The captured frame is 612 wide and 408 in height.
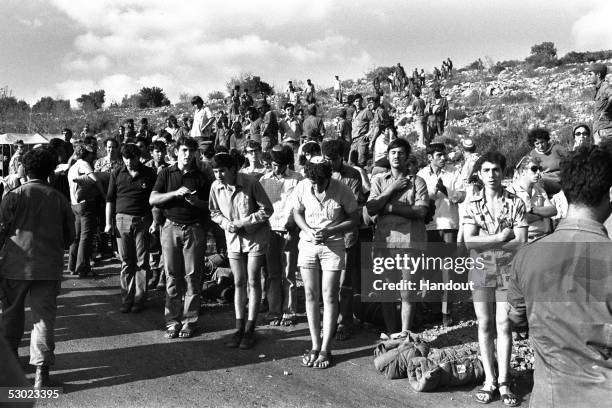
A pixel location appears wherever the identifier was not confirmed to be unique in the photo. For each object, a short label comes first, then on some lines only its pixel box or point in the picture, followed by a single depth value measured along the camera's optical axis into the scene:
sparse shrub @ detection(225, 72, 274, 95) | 46.09
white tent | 18.06
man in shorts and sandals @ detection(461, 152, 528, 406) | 5.04
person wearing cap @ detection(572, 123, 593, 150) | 7.18
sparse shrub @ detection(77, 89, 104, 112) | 46.45
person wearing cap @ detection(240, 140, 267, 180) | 8.20
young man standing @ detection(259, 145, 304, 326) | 7.27
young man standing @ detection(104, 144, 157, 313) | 7.52
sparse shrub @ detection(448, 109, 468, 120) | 26.05
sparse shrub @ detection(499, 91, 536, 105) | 27.68
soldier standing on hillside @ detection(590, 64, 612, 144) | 8.72
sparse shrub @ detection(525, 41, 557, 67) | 39.81
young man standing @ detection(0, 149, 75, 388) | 5.23
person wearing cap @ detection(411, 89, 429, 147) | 17.06
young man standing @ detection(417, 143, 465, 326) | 7.07
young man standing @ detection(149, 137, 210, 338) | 6.72
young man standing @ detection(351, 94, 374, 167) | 14.02
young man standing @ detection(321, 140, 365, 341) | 6.68
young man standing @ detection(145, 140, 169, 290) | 7.20
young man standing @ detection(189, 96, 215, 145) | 14.94
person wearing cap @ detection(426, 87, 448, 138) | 17.77
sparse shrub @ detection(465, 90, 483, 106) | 28.94
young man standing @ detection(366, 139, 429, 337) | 6.26
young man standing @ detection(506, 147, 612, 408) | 2.39
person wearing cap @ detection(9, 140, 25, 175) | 10.99
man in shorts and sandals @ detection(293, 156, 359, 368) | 5.85
